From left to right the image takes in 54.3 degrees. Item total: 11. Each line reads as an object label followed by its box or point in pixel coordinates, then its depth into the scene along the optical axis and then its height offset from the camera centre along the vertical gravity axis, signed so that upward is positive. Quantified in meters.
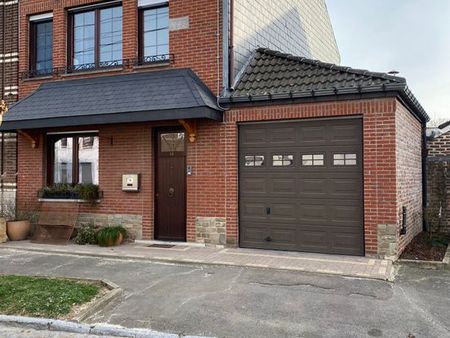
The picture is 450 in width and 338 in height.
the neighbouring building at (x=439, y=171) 11.53 +0.23
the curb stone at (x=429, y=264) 7.84 -1.53
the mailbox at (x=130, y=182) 10.55 -0.03
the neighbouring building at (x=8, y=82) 12.30 +2.83
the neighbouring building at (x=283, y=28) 10.53 +4.75
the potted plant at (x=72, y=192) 10.99 -0.27
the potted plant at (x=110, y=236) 10.12 -1.28
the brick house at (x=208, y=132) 8.68 +1.10
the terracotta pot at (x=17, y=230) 11.25 -1.24
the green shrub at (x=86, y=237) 10.54 -1.34
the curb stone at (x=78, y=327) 5.03 -1.75
